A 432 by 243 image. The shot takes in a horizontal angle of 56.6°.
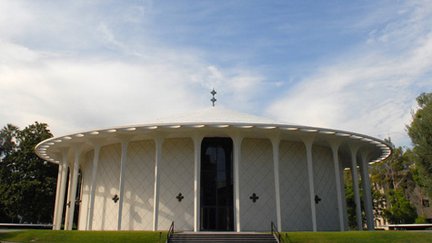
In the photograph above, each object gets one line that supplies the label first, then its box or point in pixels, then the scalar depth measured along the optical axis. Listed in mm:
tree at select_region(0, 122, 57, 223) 37312
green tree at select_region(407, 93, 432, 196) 34369
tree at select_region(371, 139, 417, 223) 45812
